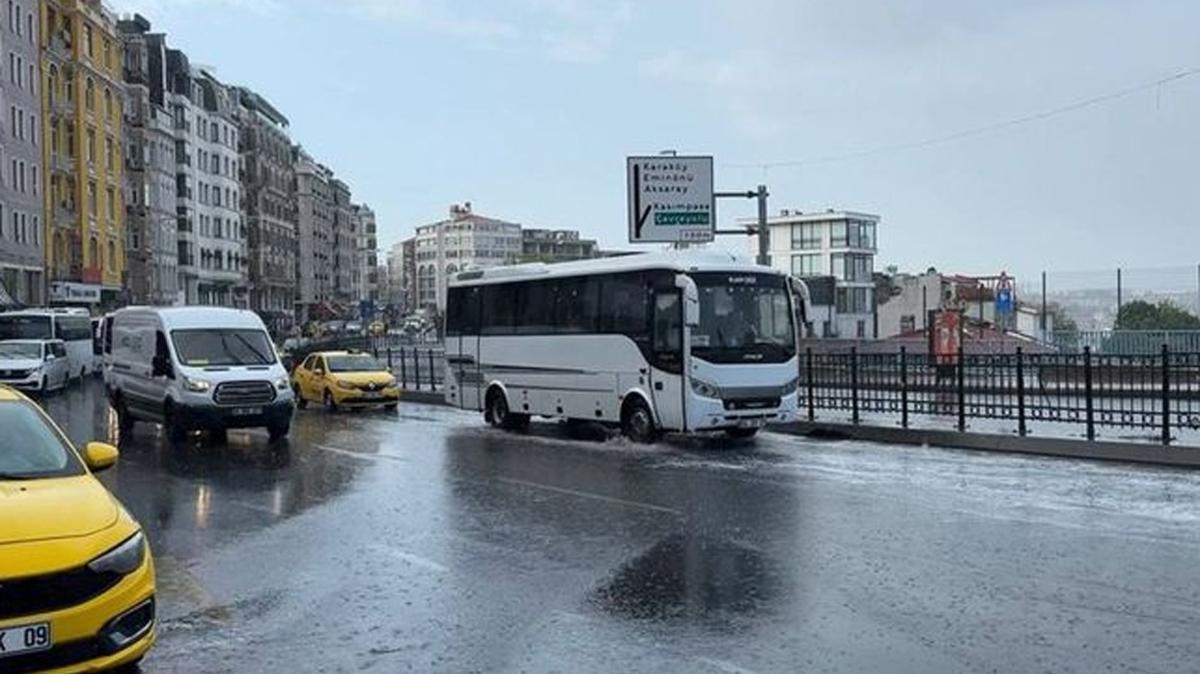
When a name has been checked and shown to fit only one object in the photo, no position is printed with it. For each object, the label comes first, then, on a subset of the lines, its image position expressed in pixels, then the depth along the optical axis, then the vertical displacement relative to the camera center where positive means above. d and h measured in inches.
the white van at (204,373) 772.0 -26.7
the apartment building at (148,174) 3339.1 +479.6
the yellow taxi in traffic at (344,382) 1171.3 -51.2
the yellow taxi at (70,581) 211.8 -47.0
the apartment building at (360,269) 7500.0 +421.1
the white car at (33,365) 1449.3 -37.5
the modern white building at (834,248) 4062.5 +292.9
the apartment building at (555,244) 6880.4 +528.1
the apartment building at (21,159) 2325.3 +370.0
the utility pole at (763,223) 1088.8 +99.4
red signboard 1152.2 -5.9
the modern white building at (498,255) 7632.9 +517.4
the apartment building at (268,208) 4690.0 +538.1
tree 1386.6 +9.4
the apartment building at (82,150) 2628.0 +448.7
